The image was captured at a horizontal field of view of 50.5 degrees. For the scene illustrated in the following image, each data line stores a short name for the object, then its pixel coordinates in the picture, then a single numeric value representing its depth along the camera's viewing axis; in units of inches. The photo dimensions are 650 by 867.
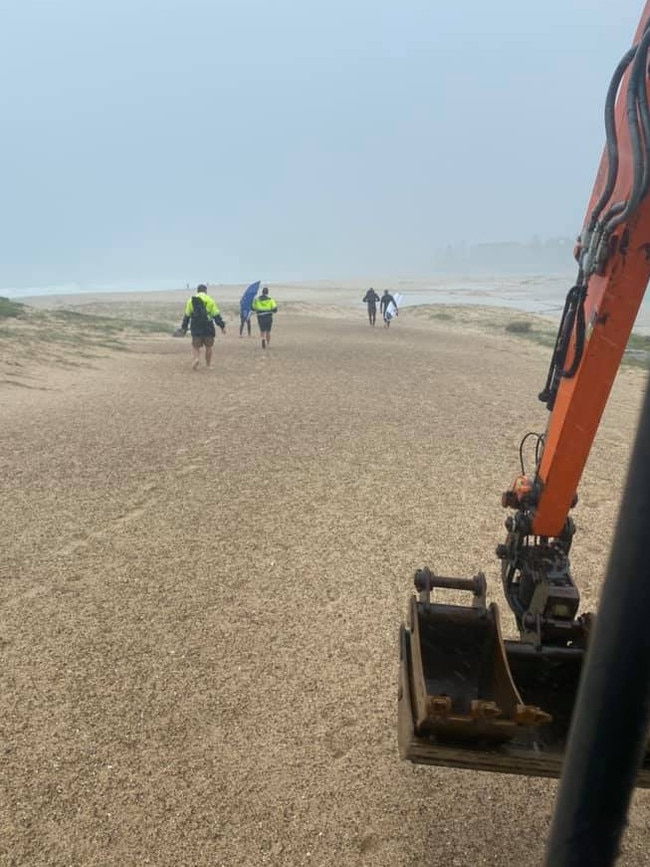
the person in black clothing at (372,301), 1156.5
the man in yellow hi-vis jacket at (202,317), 604.4
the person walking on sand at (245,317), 989.8
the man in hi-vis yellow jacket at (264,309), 802.2
